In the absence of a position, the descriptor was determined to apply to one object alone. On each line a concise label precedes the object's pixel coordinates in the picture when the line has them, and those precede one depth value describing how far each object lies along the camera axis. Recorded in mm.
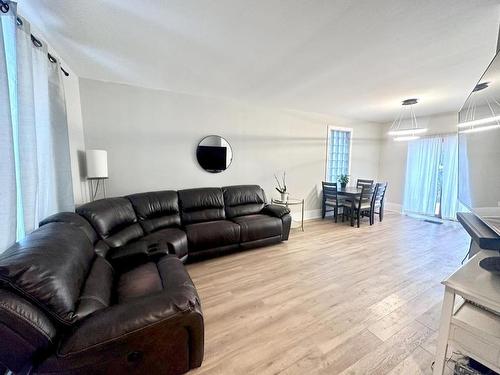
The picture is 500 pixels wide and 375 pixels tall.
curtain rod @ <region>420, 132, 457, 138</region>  4789
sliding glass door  4766
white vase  4344
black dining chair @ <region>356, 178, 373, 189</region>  5330
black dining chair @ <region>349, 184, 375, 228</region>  4516
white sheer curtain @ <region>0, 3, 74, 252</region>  1244
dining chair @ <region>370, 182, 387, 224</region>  4668
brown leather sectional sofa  936
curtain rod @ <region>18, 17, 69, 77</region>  1393
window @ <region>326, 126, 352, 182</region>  5375
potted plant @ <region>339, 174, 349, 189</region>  5152
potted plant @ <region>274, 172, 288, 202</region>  4348
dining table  4516
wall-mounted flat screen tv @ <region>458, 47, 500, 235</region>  1378
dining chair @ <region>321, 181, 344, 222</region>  4883
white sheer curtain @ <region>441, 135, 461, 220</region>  4695
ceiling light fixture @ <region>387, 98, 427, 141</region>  3827
